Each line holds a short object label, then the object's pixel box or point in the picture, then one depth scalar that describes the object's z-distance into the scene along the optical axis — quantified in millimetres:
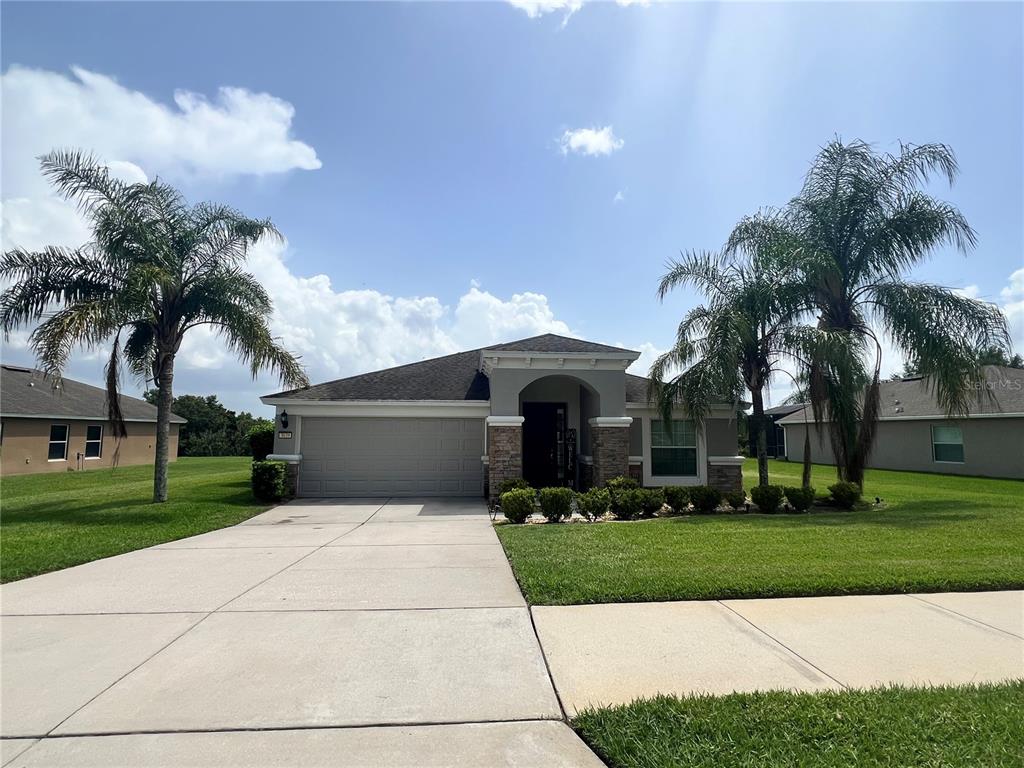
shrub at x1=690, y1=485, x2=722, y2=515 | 11383
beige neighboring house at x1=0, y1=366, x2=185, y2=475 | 22094
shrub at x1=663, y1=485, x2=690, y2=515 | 11375
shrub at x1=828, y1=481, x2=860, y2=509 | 12102
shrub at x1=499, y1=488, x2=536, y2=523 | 10492
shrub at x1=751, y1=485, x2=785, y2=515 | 11617
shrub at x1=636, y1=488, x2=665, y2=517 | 10969
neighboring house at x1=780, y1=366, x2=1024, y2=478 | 19688
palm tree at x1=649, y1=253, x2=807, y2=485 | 12336
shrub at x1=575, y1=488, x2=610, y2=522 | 10711
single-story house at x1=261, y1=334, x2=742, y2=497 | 14430
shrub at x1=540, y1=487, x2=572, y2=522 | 10539
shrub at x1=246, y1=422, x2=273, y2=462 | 17609
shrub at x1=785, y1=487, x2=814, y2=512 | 11688
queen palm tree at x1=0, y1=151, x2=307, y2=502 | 11461
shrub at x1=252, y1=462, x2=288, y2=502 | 13422
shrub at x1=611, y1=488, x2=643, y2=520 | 10852
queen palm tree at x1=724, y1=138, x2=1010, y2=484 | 12352
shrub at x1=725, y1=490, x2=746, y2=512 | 11805
